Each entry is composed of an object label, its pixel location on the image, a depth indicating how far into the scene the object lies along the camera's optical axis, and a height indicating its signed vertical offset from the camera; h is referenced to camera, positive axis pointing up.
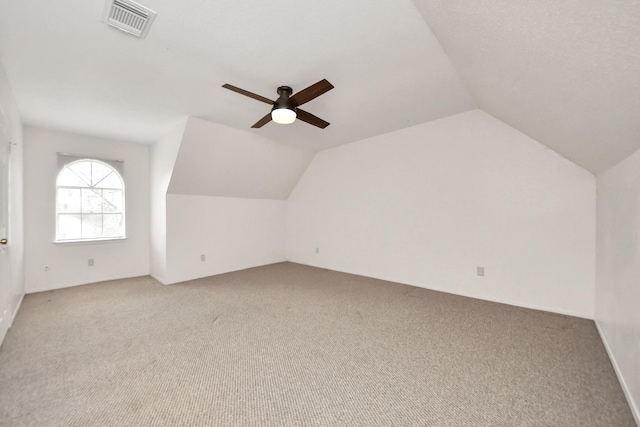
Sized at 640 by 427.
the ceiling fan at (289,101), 2.15 +1.07
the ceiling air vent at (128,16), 1.56 +1.31
